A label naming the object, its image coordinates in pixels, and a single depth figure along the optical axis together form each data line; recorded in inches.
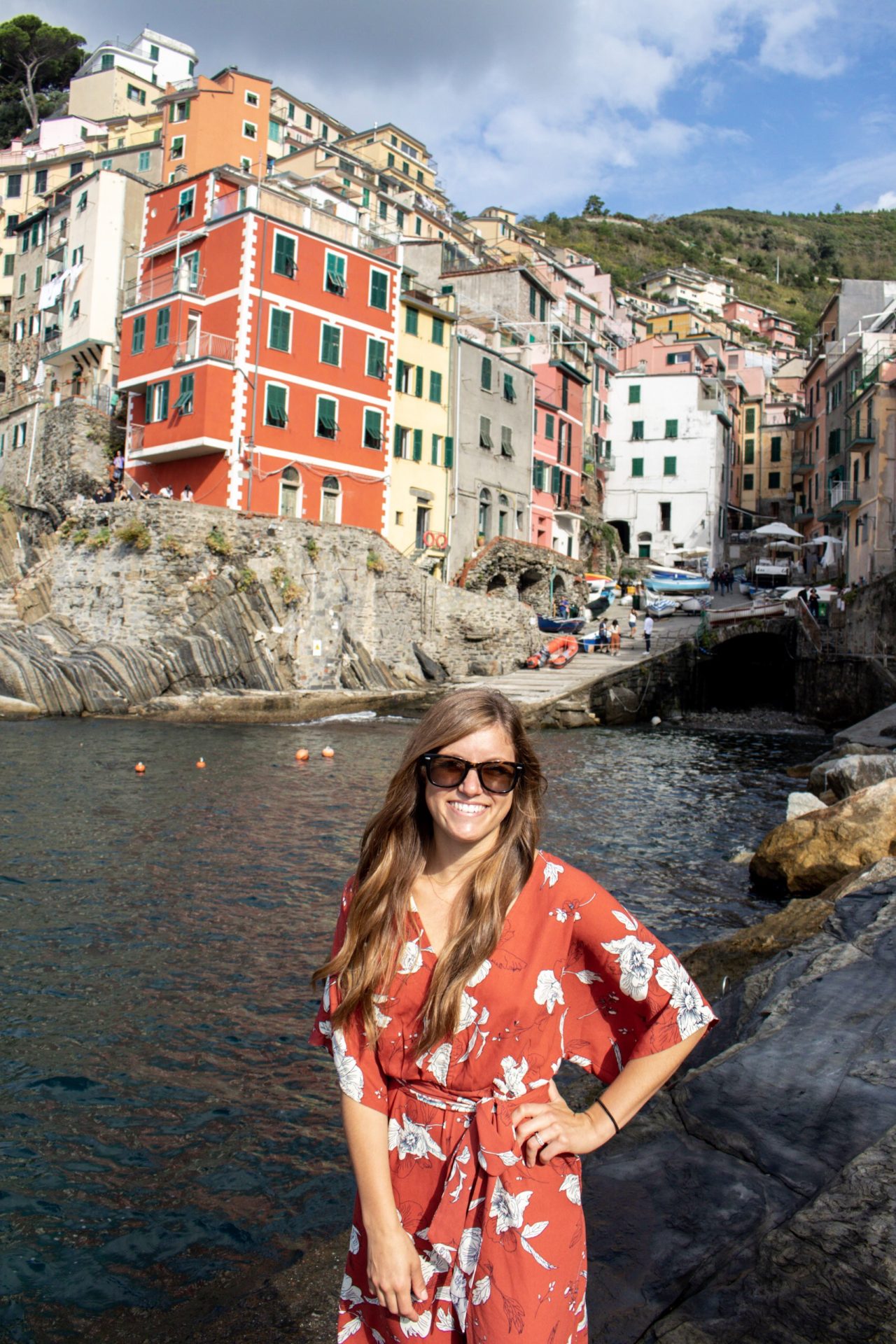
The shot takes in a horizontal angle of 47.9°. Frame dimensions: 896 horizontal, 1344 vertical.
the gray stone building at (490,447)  1647.4
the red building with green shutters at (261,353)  1289.4
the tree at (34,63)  2950.3
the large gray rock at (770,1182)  116.4
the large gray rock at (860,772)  561.9
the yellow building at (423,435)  1536.7
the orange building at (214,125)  1827.0
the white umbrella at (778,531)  2143.2
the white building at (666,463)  2333.9
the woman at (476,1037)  89.4
